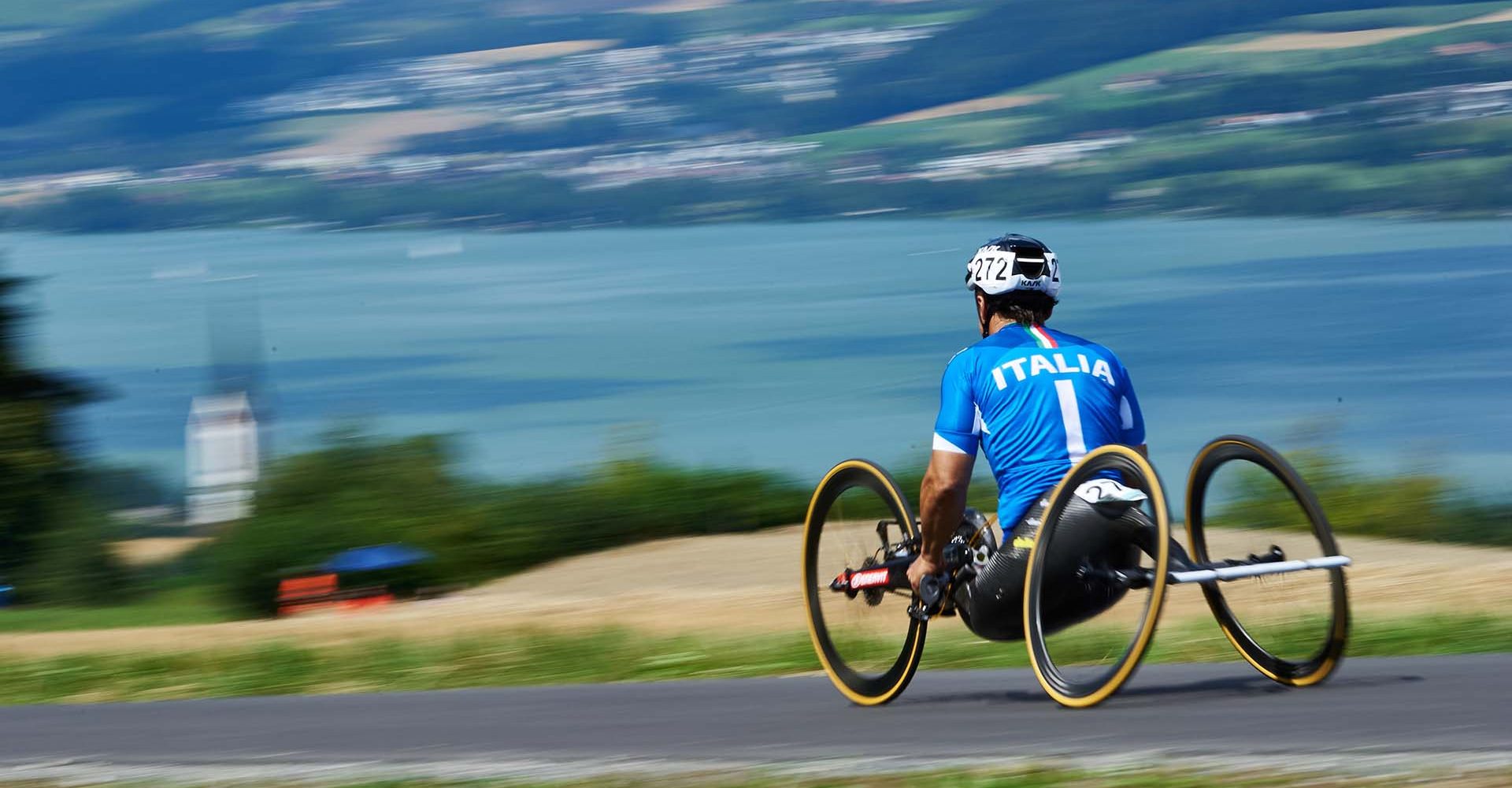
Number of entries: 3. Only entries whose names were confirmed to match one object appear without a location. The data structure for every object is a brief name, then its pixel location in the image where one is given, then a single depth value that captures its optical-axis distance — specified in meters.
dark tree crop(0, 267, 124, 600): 32.62
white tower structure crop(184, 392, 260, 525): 47.25
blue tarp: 22.23
